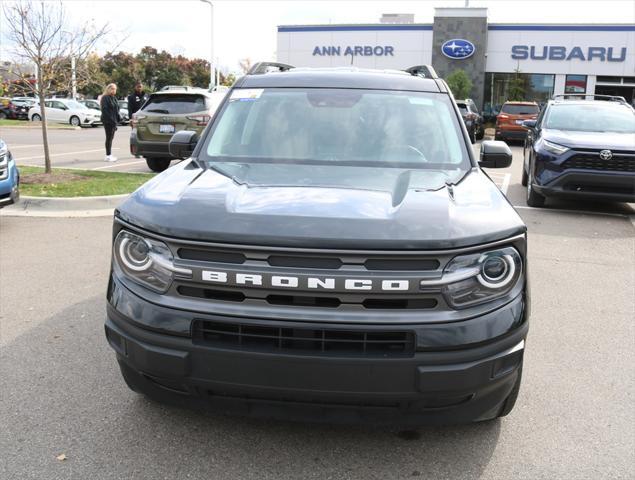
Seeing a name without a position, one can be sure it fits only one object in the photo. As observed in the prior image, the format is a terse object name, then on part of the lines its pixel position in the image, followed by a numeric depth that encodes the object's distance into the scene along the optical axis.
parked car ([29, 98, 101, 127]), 34.06
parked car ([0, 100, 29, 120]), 39.59
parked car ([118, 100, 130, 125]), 38.59
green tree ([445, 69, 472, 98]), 35.53
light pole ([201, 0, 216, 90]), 32.91
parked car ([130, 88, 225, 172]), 12.91
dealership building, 36.44
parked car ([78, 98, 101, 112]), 36.11
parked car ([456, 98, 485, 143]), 20.89
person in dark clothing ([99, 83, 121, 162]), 14.28
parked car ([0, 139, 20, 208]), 7.39
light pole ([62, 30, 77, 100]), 11.88
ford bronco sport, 2.52
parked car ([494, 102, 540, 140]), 25.06
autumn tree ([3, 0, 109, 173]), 10.77
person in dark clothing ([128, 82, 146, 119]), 16.69
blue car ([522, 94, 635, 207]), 9.21
